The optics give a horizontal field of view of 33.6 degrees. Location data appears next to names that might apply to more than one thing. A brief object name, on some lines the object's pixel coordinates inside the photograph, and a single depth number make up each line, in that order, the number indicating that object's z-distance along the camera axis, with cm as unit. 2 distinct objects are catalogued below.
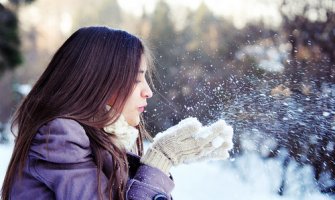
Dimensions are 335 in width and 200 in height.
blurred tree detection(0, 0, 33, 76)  920
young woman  126
